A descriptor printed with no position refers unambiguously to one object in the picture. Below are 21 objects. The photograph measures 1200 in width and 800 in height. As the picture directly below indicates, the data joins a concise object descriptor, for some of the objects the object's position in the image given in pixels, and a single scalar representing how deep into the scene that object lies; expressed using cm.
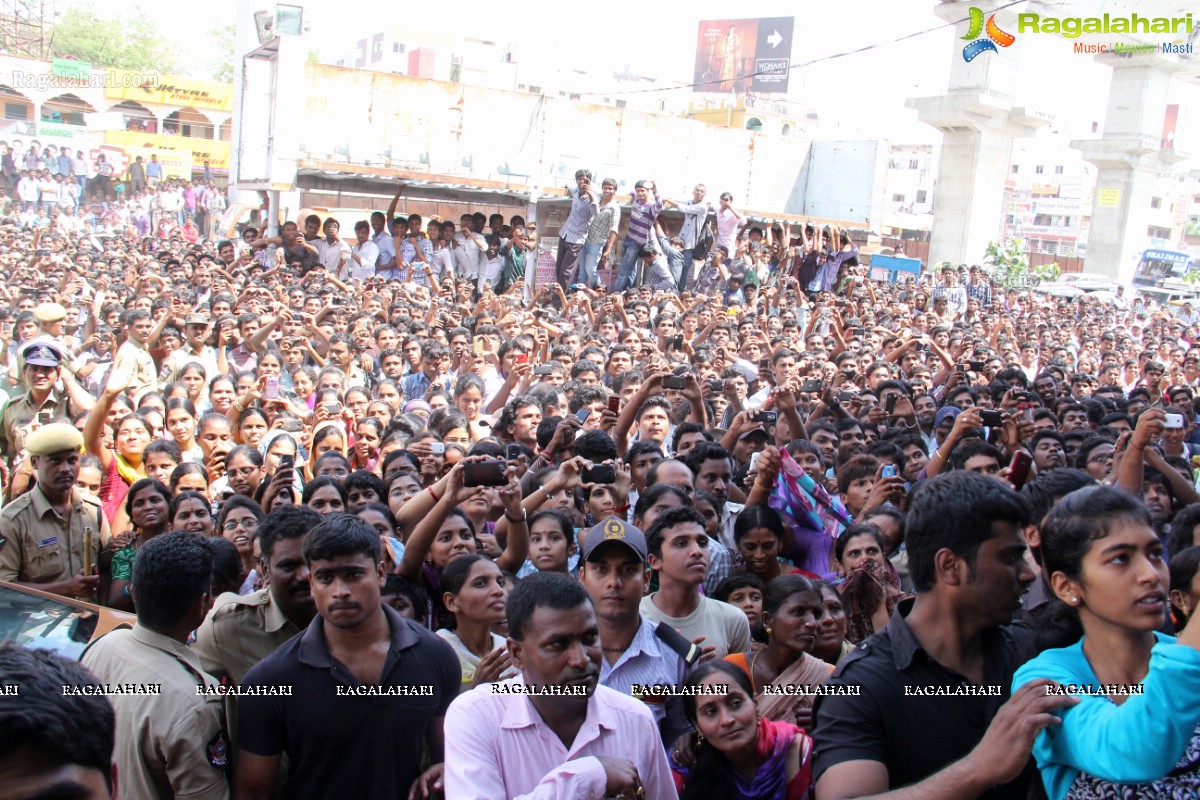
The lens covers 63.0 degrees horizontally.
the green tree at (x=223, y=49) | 5269
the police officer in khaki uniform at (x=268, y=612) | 313
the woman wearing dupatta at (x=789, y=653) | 311
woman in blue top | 155
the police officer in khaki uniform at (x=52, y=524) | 411
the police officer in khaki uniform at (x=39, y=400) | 595
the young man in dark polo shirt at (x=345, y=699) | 257
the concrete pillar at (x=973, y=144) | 2467
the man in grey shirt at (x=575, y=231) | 1307
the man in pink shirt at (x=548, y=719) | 219
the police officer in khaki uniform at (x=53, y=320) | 811
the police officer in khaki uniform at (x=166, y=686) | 253
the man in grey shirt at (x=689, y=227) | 1500
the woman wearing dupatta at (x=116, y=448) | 517
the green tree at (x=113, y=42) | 4678
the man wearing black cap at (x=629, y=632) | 298
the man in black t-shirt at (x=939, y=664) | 188
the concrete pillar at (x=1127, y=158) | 2719
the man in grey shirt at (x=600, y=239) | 1338
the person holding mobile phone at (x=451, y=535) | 360
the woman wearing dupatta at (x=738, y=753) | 267
